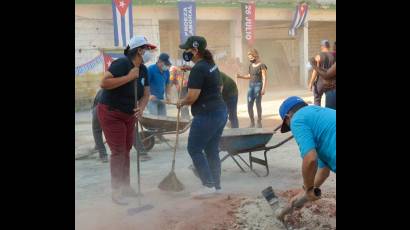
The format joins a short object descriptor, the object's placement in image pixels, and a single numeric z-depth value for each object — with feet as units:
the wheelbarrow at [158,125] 23.71
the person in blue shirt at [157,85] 26.53
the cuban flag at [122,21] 52.13
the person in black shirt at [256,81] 31.52
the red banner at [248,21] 64.34
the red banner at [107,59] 52.70
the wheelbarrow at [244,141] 18.97
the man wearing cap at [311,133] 10.68
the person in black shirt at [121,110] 16.06
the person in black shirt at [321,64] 26.00
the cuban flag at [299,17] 70.49
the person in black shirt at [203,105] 16.14
